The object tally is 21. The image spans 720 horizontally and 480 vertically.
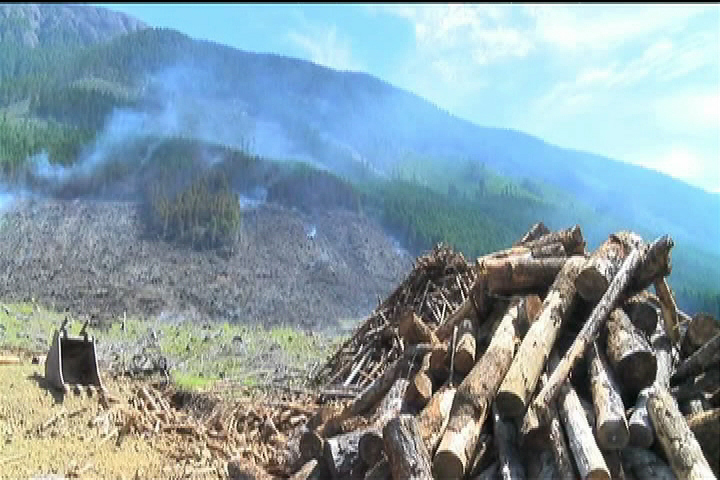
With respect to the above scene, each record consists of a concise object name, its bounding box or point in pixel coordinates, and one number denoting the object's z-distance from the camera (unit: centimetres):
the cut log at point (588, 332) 590
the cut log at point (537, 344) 600
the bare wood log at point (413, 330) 965
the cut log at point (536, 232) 1232
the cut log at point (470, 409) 561
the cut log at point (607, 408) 543
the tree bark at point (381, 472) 610
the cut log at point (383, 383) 875
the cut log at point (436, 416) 612
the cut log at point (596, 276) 716
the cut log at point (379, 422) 642
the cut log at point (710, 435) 534
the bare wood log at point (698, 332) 703
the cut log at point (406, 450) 547
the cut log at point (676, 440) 492
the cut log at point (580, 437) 504
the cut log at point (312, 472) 700
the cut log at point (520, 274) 813
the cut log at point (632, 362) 620
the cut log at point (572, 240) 933
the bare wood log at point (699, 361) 633
